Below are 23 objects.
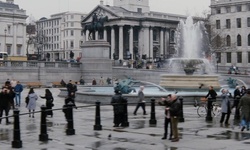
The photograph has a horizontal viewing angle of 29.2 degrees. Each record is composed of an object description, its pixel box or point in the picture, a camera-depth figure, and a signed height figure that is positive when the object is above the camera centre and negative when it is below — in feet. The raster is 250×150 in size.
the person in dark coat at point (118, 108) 65.10 -4.70
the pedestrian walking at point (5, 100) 74.18 -4.11
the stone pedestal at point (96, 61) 196.81 +5.45
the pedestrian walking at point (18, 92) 105.70 -4.01
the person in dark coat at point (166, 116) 54.60 -4.95
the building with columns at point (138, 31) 411.54 +37.56
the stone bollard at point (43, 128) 54.24 -6.17
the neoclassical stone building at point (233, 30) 339.77 +30.66
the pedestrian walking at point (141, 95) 86.52 -3.93
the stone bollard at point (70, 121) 58.39 -5.80
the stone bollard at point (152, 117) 69.21 -6.35
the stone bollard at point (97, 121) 62.68 -6.22
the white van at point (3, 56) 261.83 +10.50
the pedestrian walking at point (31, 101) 81.51 -4.60
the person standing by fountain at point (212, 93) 83.82 -3.52
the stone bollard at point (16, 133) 49.65 -6.15
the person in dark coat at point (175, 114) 53.31 -4.56
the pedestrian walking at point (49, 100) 80.02 -4.37
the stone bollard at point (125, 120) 65.98 -6.47
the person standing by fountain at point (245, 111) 61.16 -4.90
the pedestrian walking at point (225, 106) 69.10 -4.84
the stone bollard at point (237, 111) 75.14 -6.06
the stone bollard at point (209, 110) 74.39 -5.86
